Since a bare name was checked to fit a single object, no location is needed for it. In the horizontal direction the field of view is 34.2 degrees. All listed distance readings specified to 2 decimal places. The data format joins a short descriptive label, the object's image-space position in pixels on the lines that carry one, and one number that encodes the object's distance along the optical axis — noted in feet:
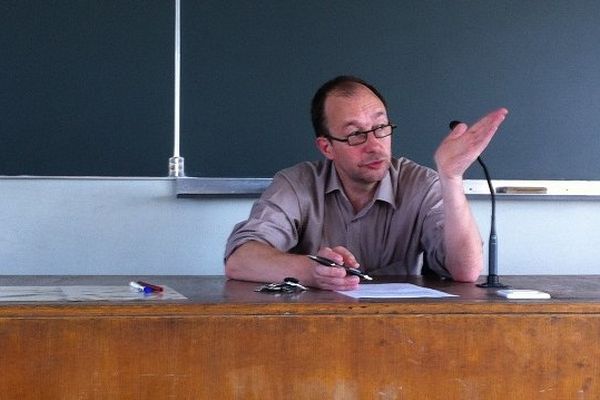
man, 8.93
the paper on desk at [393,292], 6.48
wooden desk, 5.66
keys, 6.83
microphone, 7.66
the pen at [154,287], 6.76
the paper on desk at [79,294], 6.19
